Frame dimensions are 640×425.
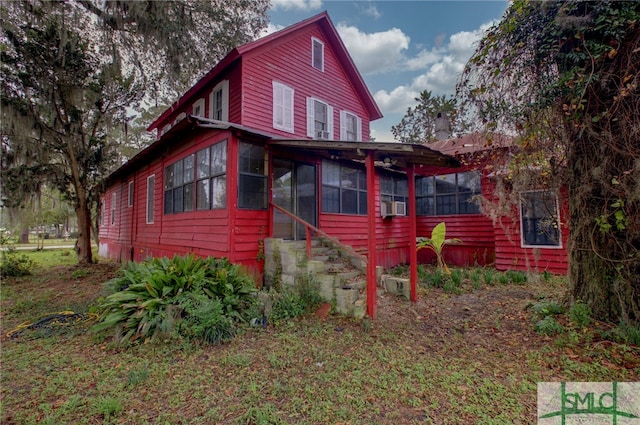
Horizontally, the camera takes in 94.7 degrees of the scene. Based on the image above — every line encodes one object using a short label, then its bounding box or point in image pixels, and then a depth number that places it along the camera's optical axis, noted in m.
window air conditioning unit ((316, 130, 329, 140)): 9.88
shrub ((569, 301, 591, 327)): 3.91
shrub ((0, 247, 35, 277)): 9.77
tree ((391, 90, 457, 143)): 24.45
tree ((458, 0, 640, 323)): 3.33
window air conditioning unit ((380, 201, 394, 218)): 10.57
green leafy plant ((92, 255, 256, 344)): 4.10
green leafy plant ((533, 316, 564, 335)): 3.98
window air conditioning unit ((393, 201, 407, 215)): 10.62
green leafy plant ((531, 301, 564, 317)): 4.44
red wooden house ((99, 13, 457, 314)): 5.96
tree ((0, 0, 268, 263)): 6.50
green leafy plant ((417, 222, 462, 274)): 8.88
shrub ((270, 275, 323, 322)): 4.98
